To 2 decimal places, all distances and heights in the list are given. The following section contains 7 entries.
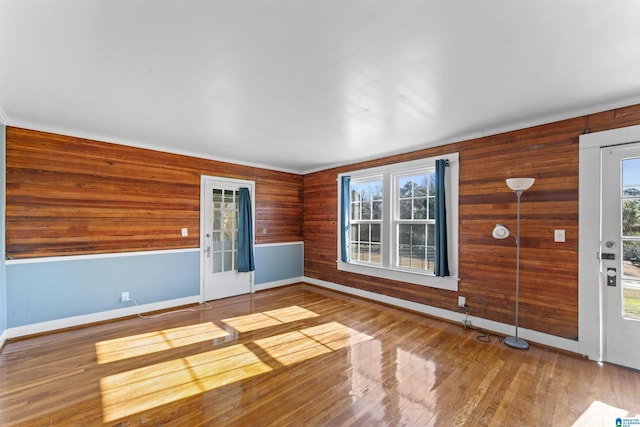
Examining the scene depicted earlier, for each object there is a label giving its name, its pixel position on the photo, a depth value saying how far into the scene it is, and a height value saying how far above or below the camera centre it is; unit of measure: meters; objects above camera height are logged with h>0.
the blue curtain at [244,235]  5.07 -0.42
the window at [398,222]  3.80 -0.17
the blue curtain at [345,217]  5.12 -0.10
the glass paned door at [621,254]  2.57 -0.42
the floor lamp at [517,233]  2.84 -0.24
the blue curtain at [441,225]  3.72 -0.18
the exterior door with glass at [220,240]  4.71 -0.48
